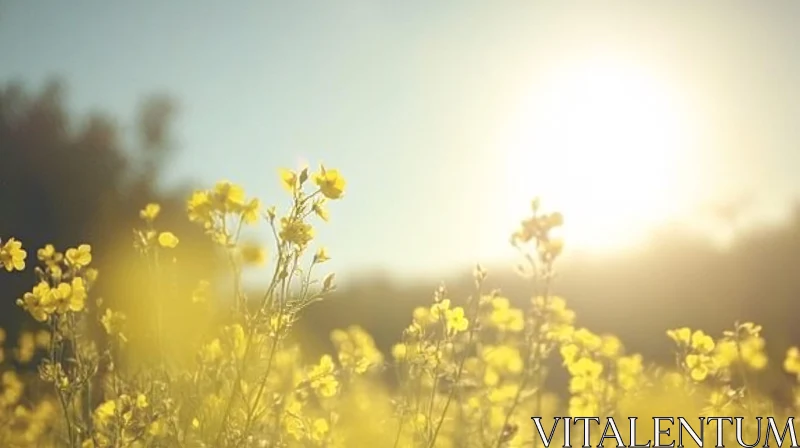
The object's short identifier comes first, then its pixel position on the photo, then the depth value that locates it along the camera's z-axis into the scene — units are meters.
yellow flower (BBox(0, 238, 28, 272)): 3.04
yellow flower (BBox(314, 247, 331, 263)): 2.89
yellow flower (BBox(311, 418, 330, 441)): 3.33
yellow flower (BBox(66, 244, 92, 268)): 3.16
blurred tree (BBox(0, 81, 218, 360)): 8.73
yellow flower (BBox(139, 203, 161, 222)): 3.55
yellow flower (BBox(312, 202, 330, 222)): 2.77
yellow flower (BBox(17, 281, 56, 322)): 2.92
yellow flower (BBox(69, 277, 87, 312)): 2.96
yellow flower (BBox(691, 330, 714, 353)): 3.58
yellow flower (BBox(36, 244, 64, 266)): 3.36
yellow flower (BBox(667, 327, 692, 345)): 3.58
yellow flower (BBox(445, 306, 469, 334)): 3.19
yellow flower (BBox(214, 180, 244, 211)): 2.78
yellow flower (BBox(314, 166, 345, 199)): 2.79
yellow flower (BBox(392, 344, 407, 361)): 3.39
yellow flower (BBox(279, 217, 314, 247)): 2.70
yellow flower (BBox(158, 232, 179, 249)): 3.31
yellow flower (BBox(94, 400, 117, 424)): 3.19
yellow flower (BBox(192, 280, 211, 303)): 3.45
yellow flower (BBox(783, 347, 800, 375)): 4.38
